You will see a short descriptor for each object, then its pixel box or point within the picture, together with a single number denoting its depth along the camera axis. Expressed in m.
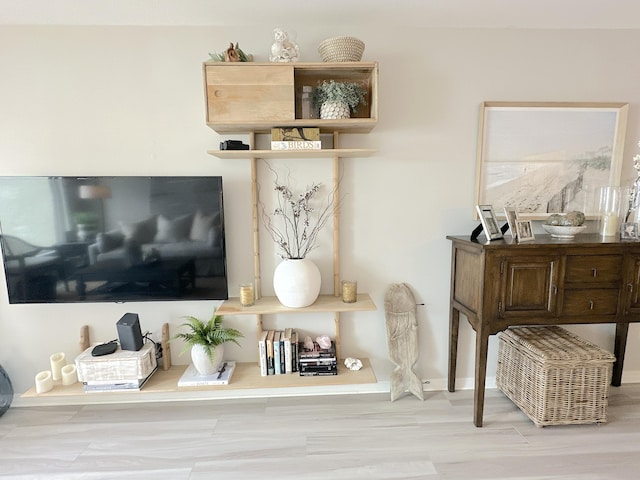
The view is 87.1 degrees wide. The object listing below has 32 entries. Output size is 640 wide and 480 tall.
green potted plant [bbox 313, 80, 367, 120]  1.79
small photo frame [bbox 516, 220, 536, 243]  1.87
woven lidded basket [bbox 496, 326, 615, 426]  1.80
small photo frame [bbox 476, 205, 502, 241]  1.84
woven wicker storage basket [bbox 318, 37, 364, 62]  1.74
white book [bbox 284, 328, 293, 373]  2.02
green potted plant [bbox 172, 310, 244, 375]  1.95
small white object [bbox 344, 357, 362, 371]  2.05
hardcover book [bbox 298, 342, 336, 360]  2.02
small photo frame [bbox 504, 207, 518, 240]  1.88
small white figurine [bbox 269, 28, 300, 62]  1.77
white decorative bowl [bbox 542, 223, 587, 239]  1.91
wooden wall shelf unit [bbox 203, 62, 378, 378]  1.73
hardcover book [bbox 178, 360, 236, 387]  1.91
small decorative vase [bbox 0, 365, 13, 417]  2.04
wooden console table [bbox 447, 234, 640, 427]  1.72
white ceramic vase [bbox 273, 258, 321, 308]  1.88
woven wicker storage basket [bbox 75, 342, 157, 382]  1.88
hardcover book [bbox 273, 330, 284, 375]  2.02
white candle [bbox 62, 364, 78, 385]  1.95
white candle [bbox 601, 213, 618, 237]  1.97
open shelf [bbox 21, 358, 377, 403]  1.89
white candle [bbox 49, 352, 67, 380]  2.01
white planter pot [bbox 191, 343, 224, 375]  1.95
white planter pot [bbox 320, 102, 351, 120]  1.79
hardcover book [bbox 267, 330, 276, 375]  2.02
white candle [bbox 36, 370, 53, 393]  1.89
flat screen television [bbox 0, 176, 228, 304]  1.88
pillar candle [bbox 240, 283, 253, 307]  1.94
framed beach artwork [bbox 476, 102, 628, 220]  2.06
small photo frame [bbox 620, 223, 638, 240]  1.89
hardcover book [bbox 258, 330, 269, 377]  2.01
